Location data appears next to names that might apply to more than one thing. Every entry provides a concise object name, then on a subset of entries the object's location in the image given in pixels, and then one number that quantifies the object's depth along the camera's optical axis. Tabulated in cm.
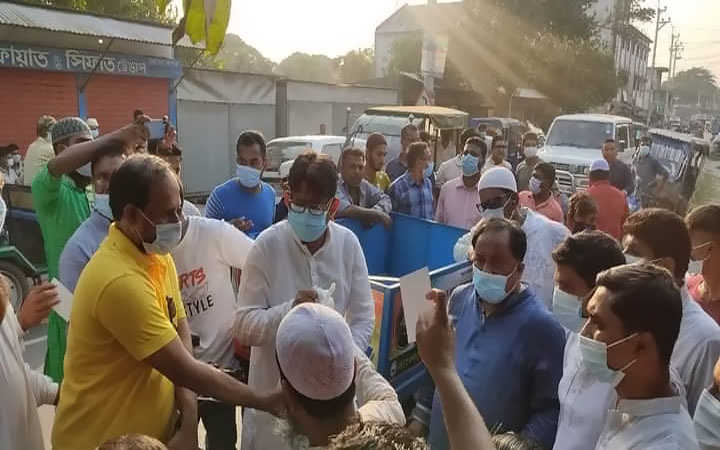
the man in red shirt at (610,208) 615
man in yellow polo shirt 187
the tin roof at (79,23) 1218
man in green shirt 300
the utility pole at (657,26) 5809
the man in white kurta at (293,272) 247
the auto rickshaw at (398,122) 1346
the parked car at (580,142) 1367
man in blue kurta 237
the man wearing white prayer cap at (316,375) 148
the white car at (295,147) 1307
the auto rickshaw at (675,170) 1245
